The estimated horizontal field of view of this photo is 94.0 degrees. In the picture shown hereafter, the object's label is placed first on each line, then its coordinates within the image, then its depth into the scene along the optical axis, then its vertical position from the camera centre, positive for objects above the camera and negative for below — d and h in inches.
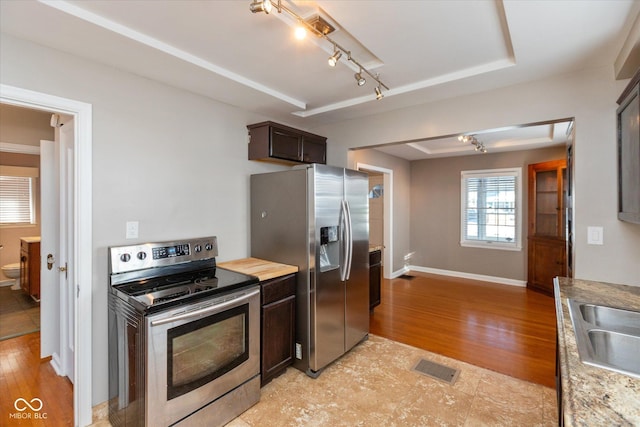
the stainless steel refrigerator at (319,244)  98.6 -11.9
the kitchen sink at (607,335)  45.4 -22.5
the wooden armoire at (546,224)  184.4 -9.4
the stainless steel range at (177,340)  65.7 -31.8
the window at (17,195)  193.0 +10.8
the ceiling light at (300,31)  65.4 +39.6
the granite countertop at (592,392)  31.0 -21.4
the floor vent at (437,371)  98.0 -55.0
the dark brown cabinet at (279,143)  114.8 +27.3
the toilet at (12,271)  182.2 -36.4
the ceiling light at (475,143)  165.4 +41.1
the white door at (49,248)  103.4 -12.9
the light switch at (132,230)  87.0 -5.4
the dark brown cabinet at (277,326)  91.8 -36.9
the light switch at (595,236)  84.2 -7.4
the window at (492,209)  211.8 +1.0
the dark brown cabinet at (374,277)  147.4 -34.1
